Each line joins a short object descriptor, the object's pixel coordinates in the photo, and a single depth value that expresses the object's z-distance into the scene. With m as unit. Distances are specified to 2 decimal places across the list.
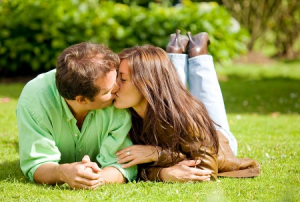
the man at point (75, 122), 5.48
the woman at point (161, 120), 5.88
